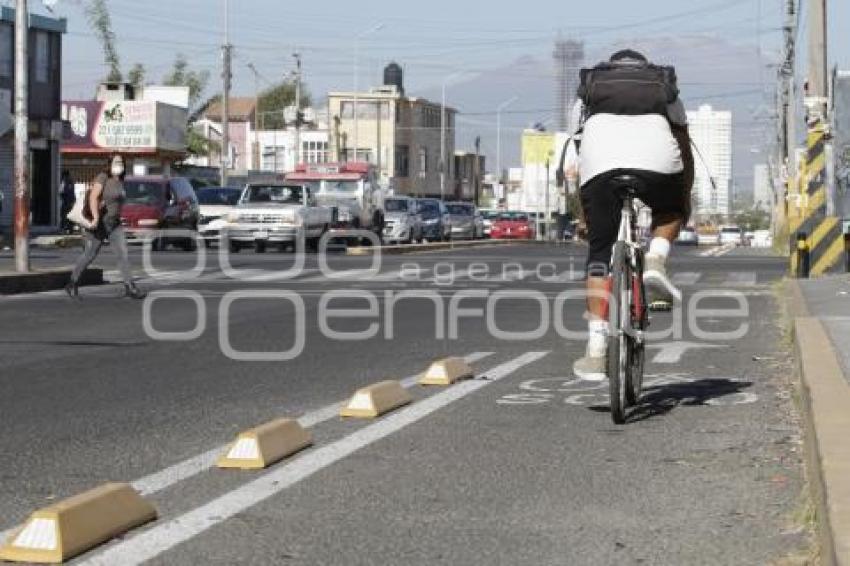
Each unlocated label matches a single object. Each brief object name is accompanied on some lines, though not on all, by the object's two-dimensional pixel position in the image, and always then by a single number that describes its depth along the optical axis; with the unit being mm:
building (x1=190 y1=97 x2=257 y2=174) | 126688
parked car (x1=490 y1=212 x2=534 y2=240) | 75875
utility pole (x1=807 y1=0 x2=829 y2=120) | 28109
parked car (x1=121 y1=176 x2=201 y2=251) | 40250
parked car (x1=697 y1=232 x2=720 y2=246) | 123012
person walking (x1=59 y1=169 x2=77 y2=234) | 48406
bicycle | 7988
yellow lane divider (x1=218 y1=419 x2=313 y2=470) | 6742
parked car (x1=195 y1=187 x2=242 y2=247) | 42031
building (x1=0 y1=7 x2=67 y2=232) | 48125
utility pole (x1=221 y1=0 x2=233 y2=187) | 63125
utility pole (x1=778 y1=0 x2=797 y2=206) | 61044
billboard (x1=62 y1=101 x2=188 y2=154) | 65438
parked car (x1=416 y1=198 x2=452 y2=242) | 58125
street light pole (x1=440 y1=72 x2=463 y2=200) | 121488
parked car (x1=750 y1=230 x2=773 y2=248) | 132550
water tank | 164875
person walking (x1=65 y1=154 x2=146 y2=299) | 19880
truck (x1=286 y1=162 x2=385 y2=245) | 47188
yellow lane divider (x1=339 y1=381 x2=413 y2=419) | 8453
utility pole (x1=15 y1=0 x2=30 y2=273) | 22266
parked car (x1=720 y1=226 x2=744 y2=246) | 128175
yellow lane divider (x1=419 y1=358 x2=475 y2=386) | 10039
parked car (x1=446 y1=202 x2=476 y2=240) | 66062
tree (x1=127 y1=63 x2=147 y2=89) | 112312
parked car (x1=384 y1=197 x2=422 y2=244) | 52906
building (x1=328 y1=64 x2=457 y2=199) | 140750
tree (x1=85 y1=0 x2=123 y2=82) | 103844
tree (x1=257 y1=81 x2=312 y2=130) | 166125
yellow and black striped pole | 23406
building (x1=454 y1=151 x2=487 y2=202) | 169375
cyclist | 8266
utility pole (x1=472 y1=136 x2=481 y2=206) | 170625
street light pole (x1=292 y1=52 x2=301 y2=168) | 86550
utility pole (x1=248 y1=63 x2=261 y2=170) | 121612
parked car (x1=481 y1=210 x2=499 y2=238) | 78762
